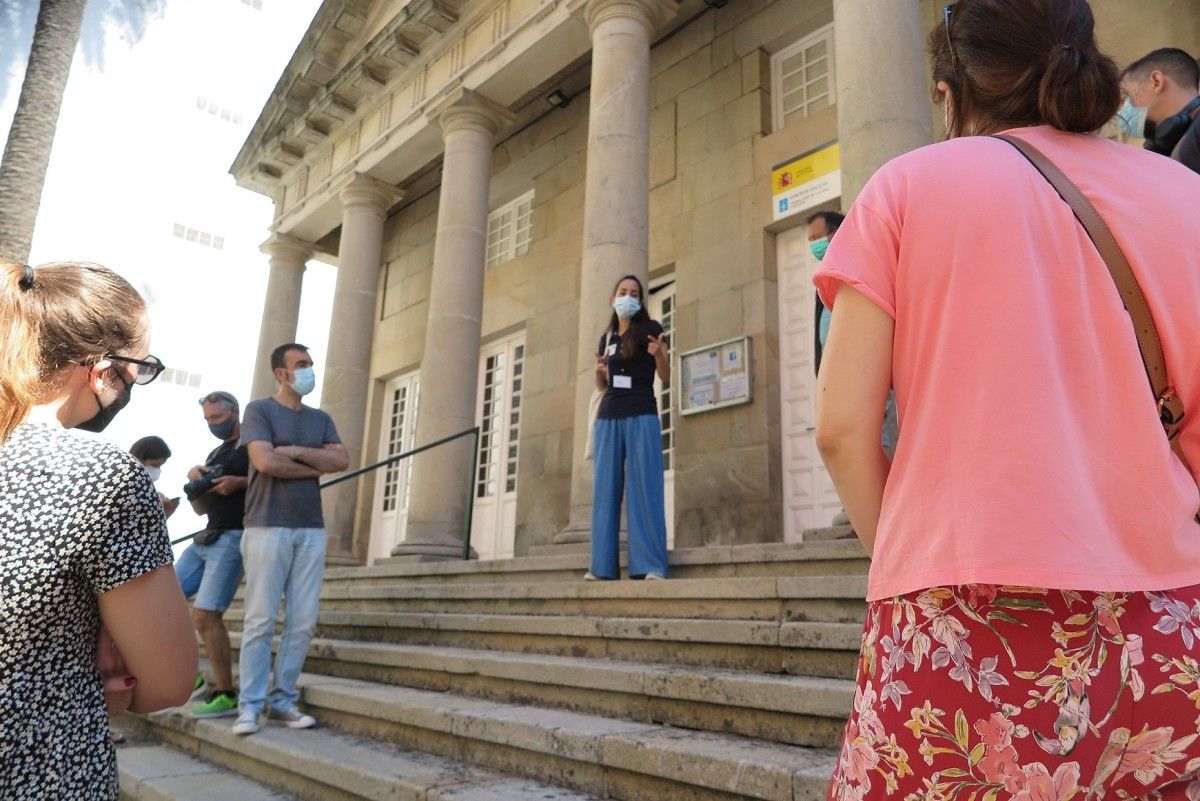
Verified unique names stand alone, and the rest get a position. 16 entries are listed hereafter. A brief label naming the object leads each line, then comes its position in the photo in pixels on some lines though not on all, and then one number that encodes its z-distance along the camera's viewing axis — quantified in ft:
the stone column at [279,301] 45.98
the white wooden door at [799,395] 27.78
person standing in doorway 18.07
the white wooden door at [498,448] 39.75
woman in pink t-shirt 3.23
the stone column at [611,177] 25.66
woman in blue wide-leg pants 18.51
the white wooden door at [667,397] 32.30
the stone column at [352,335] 39.52
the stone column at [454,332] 32.30
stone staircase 10.90
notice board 29.76
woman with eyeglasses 4.88
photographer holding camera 17.74
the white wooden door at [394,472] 45.70
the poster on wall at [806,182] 29.17
